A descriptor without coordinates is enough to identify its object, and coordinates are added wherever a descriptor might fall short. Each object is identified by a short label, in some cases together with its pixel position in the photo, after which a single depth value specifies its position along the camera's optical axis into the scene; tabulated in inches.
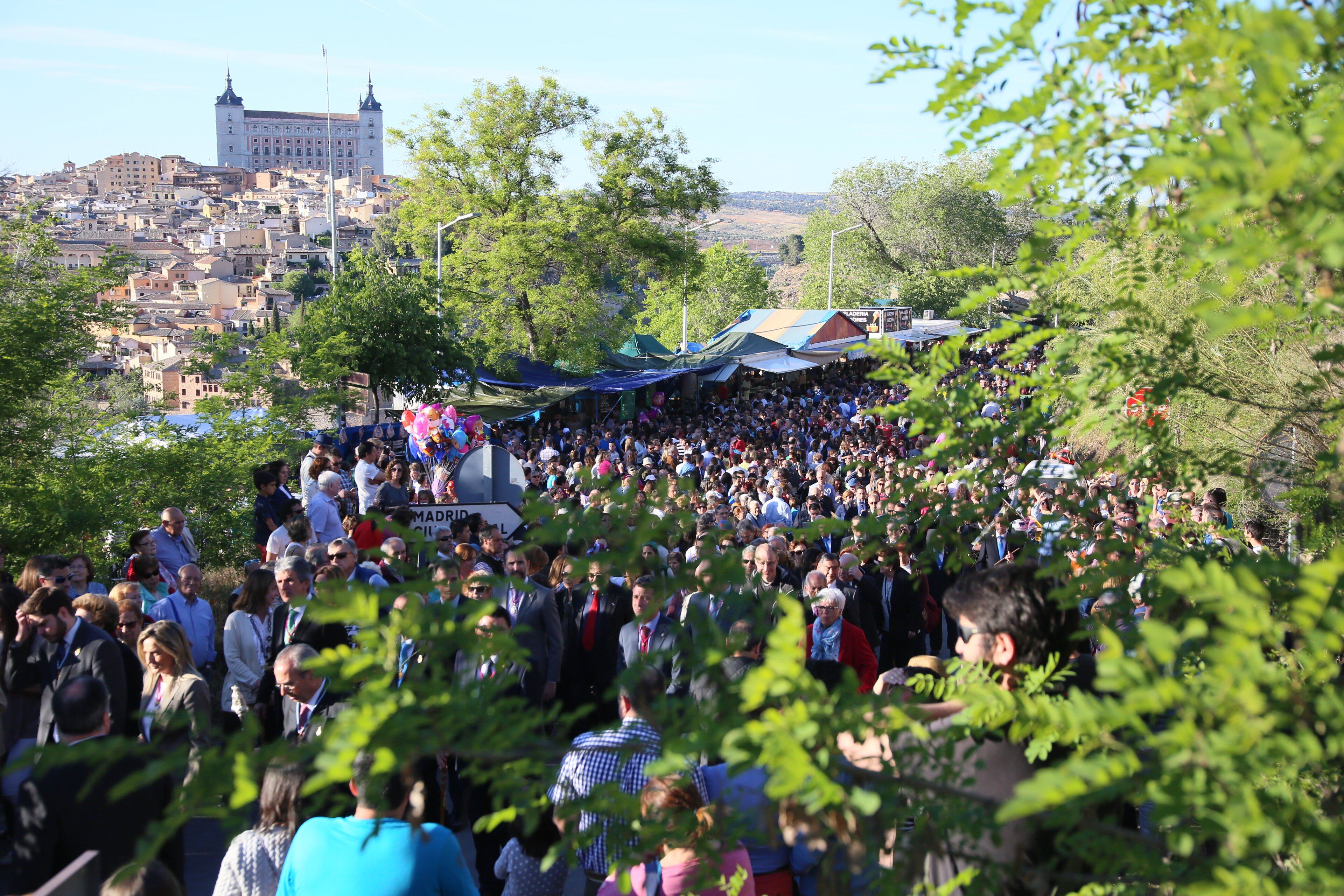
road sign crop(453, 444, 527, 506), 395.9
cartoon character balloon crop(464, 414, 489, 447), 640.4
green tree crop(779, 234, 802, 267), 7568.9
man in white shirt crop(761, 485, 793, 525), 450.0
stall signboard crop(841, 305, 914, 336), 1694.1
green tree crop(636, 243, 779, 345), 2672.2
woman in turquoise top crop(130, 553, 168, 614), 274.1
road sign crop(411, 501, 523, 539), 354.3
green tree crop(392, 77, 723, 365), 1239.5
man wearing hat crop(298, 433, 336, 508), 381.1
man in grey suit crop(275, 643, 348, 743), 175.3
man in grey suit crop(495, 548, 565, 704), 226.8
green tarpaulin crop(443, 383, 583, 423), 970.7
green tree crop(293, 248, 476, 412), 897.5
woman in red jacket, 244.8
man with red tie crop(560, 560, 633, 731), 255.6
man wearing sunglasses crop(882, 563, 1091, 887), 97.2
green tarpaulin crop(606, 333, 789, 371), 1302.9
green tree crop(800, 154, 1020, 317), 2760.8
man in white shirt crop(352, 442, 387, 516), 424.5
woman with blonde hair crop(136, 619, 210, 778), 179.8
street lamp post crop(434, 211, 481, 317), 1093.1
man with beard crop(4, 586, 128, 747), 197.8
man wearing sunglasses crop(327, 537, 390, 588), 248.4
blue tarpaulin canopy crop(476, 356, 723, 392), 1109.1
